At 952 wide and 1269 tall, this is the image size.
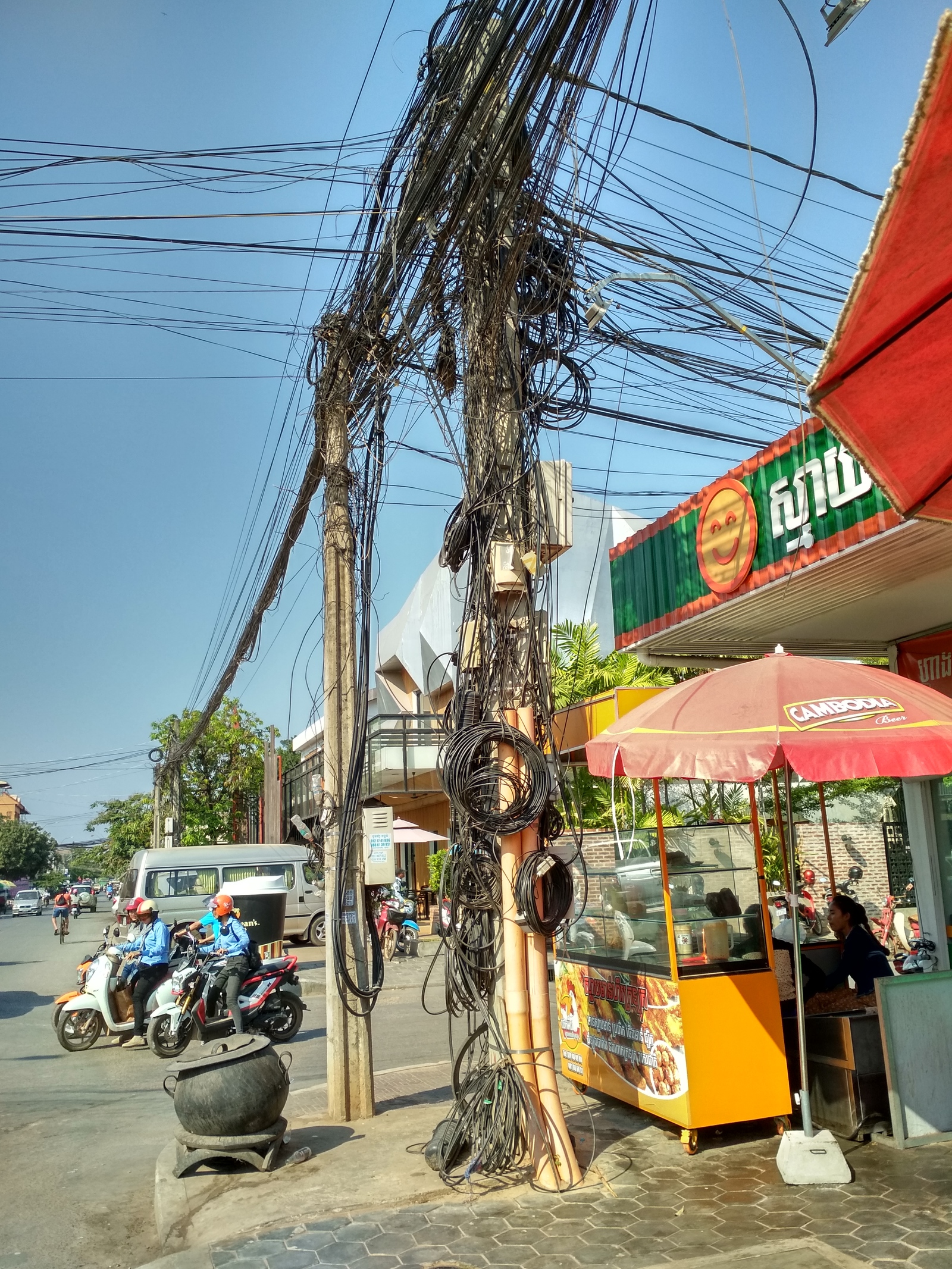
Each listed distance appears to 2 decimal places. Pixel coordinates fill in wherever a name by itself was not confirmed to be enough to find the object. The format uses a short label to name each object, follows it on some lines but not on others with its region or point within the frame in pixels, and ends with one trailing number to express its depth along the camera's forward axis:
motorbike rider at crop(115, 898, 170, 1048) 10.79
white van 18.56
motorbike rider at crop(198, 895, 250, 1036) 9.87
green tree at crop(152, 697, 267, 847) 34.50
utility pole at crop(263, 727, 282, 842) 26.45
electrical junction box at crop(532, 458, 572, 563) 6.04
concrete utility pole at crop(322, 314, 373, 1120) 7.20
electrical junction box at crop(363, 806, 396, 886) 7.49
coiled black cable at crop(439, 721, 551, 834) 5.62
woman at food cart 6.58
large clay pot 6.00
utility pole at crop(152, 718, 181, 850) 28.95
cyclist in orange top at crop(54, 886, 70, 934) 28.81
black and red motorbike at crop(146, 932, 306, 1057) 10.23
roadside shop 6.72
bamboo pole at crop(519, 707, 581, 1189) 5.40
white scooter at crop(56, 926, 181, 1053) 10.84
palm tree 15.35
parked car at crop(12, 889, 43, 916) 61.75
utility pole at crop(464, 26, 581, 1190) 5.48
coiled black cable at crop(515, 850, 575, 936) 5.46
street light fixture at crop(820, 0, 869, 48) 5.84
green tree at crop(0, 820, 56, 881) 93.19
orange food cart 5.92
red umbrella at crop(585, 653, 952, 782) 5.00
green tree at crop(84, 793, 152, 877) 44.09
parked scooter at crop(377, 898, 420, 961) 18.97
